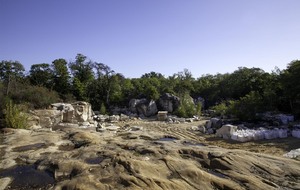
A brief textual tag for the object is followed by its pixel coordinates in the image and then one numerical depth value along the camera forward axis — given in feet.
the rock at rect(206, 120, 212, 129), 40.54
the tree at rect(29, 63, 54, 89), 60.16
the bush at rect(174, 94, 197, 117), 58.08
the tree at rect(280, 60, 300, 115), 45.60
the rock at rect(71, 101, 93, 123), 42.65
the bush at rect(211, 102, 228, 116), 51.67
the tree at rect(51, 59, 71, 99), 62.23
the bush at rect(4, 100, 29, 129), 26.68
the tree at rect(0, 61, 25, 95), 55.90
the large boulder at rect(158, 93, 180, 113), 65.26
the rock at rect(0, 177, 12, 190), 12.49
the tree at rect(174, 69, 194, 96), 75.15
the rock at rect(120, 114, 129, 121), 54.32
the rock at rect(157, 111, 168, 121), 54.03
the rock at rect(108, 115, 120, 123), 52.06
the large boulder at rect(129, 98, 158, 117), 63.93
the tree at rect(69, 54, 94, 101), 69.92
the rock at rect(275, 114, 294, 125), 41.61
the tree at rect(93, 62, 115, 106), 72.13
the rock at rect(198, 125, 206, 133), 37.97
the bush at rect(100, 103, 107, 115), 59.89
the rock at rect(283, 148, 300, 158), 18.88
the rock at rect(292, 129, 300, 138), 29.91
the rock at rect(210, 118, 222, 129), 39.91
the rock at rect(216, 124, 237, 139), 32.37
